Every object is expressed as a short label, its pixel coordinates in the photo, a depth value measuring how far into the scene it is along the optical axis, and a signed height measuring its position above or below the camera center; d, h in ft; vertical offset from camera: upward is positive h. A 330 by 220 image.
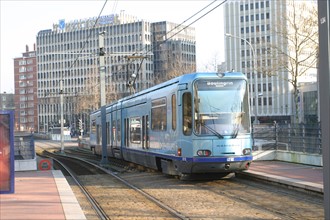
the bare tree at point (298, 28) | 95.12 +18.64
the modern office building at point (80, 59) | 406.15 +69.01
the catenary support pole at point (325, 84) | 19.26 +1.49
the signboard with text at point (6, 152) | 37.55 -1.79
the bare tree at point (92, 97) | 256.32 +16.39
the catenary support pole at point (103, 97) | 81.71 +5.06
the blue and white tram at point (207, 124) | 48.37 +0.00
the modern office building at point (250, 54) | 388.57 +59.34
